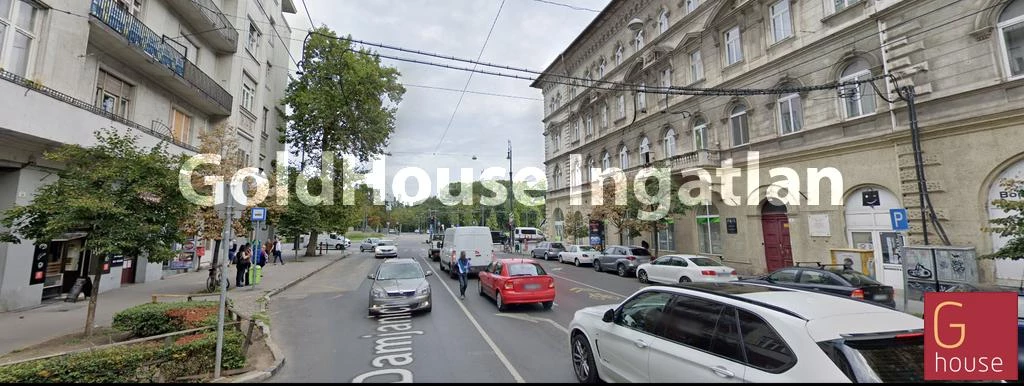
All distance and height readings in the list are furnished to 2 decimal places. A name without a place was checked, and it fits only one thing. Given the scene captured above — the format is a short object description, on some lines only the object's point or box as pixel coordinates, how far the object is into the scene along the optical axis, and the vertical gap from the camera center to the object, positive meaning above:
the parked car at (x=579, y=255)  25.27 -1.30
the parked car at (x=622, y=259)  19.70 -1.29
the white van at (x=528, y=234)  48.45 +0.11
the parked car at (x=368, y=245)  42.22 -0.86
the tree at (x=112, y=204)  7.05 +0.67
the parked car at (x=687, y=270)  14.62 -1.40
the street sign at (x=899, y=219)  10.36 +0.29
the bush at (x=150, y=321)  7.40 -1.50
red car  10.39 -1.31
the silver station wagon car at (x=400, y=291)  9.84 -1.35
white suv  2.89 -0.89
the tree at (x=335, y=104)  29.03 +9.71
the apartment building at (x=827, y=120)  12.09 +4.50
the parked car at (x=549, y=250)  29.93 -1.15
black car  9.58 -1.29
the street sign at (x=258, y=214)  14.34 +0.86
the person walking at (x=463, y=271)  12.62 -1.11
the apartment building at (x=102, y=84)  9.48 +4.96
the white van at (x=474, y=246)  18.91 -0.48
